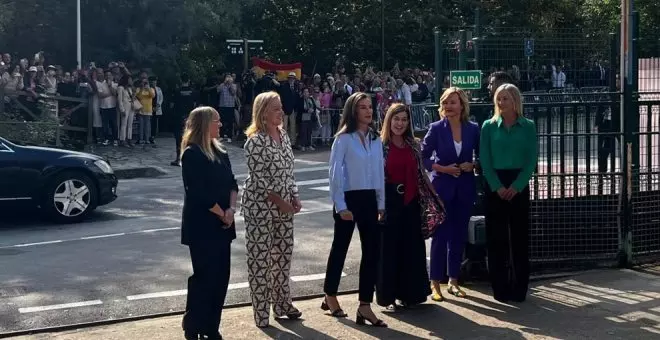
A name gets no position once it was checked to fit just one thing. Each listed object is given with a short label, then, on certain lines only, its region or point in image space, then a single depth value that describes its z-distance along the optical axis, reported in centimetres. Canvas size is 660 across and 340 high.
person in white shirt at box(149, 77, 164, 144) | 2439
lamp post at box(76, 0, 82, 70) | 2656
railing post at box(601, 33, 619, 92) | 945
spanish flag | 2766
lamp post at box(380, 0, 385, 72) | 3372
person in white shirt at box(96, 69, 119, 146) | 2262
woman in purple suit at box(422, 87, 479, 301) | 846
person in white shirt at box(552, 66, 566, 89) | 963
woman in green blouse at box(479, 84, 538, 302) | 831
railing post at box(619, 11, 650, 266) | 918
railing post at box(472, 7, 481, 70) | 936
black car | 1338
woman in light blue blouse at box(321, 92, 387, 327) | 771
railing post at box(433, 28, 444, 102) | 931
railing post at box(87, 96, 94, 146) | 2255
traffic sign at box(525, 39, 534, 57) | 940
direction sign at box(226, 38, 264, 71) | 2858
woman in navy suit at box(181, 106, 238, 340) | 713
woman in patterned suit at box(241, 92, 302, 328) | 764
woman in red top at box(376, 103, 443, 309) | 805
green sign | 920
